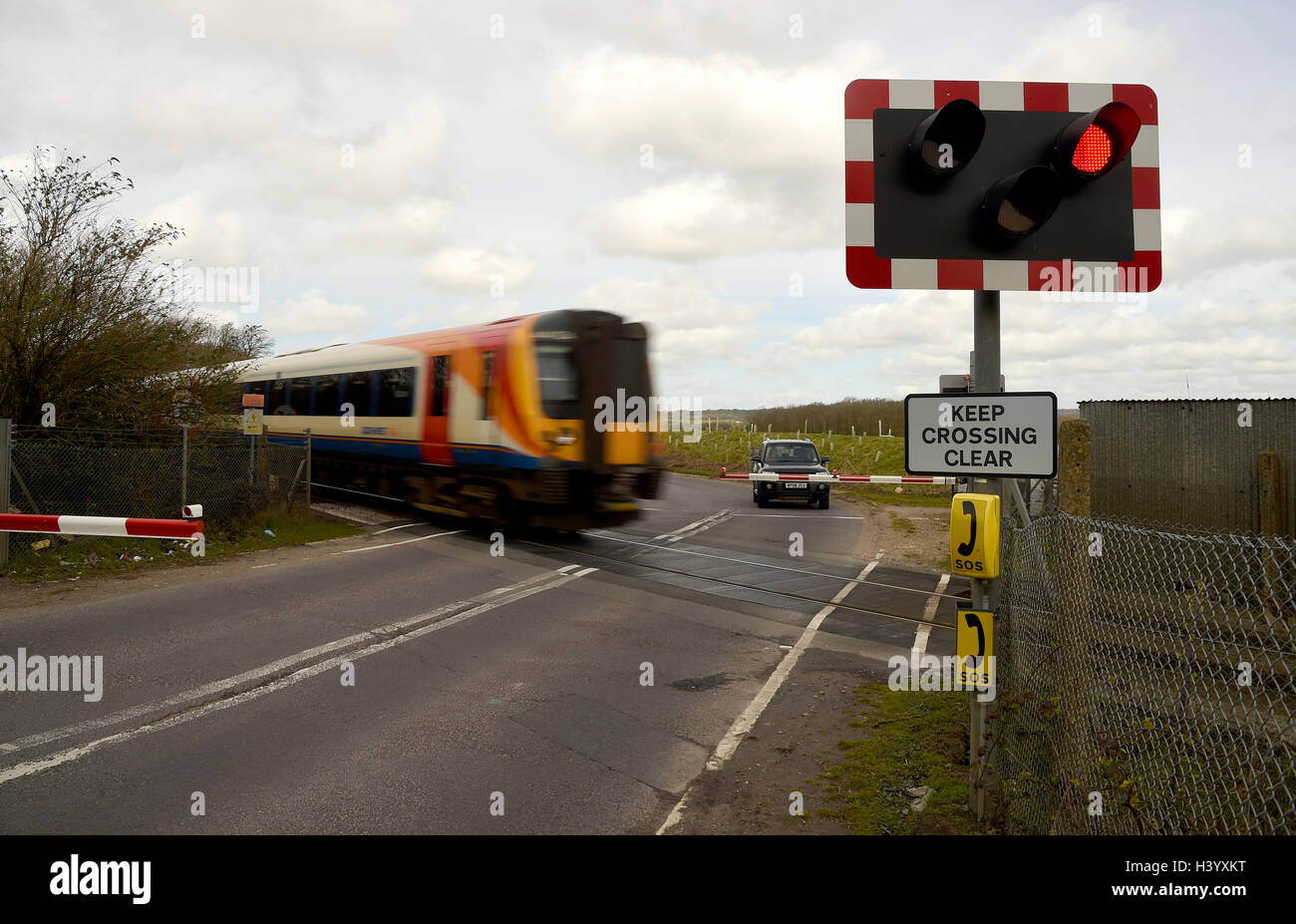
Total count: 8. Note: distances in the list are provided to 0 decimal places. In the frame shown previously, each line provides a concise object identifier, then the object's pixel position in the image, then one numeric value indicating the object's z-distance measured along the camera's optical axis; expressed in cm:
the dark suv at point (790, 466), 2289
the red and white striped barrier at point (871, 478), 2272
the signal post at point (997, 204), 361
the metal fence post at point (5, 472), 1129
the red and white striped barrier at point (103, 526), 987
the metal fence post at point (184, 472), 1378
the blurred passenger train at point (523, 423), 1380
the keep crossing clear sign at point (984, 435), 367
